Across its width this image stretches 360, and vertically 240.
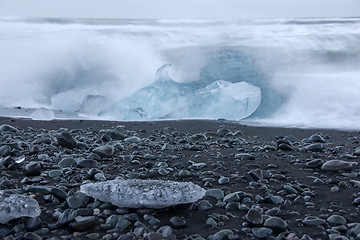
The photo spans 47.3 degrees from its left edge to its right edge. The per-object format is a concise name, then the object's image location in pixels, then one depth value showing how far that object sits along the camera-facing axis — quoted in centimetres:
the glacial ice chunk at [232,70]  681
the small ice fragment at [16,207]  172
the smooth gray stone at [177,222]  177
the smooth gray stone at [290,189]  219
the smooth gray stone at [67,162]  267
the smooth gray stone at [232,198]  206
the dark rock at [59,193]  204
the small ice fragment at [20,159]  268
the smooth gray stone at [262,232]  169
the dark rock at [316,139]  393
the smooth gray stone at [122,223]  176
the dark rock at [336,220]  180
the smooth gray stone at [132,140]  364
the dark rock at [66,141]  320
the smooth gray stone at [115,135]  383
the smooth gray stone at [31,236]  161
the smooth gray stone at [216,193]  211
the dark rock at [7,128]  406
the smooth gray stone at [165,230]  169
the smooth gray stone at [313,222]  179
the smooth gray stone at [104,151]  293
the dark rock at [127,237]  165
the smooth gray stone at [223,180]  237
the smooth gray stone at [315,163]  266
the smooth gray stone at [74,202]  194
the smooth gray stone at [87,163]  266
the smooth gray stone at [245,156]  291
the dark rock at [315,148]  322
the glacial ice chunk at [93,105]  618
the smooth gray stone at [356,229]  169
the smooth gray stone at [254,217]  178
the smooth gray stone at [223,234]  167
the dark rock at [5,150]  286
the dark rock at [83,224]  173
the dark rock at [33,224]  171
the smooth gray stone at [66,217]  177
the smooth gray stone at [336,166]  256
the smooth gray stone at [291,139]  382
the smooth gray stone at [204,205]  196
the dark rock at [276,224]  173
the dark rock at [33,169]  244
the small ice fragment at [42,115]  530
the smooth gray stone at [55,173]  243
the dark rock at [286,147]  325
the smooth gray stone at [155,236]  166
